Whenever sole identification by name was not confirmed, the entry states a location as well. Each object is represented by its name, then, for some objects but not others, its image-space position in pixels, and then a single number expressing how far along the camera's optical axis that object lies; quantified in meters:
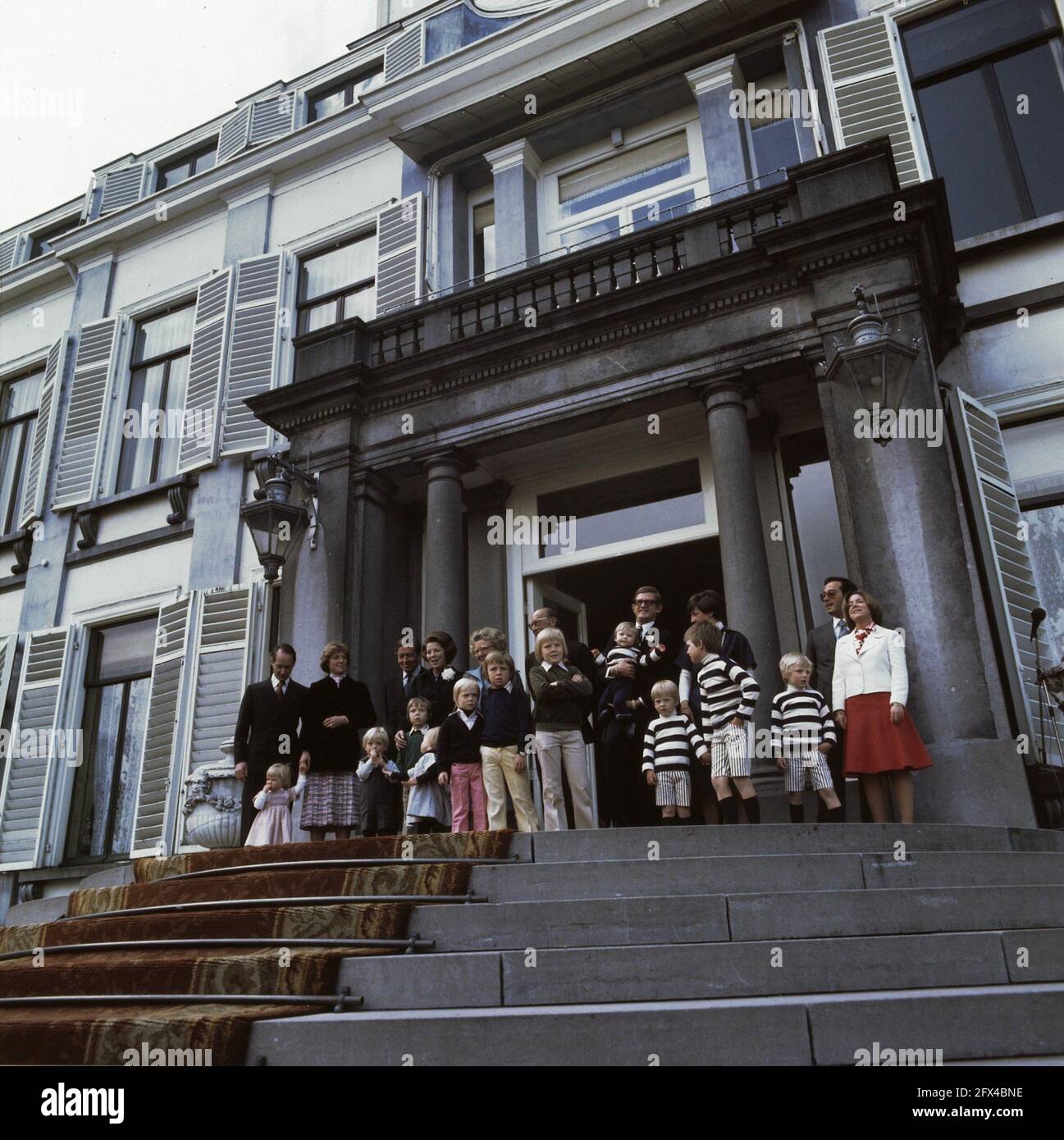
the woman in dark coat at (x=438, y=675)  6.88
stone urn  8.65
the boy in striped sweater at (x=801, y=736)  5.75
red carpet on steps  3.33
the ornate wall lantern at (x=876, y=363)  6.53
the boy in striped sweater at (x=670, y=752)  5.92
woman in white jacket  5.63
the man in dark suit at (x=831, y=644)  6.25
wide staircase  2.90
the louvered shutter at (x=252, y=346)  11.54
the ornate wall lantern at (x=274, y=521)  8.69
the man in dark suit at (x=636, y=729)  6.33
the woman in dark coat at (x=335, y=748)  6.88
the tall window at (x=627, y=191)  10.38
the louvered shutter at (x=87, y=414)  12.72
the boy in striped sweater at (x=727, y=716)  5.76
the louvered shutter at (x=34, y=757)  11.13
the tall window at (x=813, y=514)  8.30
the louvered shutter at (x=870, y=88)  9.22
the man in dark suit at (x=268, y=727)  7.12
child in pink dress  7.00
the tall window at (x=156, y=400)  12.69
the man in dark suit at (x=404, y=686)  7.12
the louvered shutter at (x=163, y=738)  10.25
